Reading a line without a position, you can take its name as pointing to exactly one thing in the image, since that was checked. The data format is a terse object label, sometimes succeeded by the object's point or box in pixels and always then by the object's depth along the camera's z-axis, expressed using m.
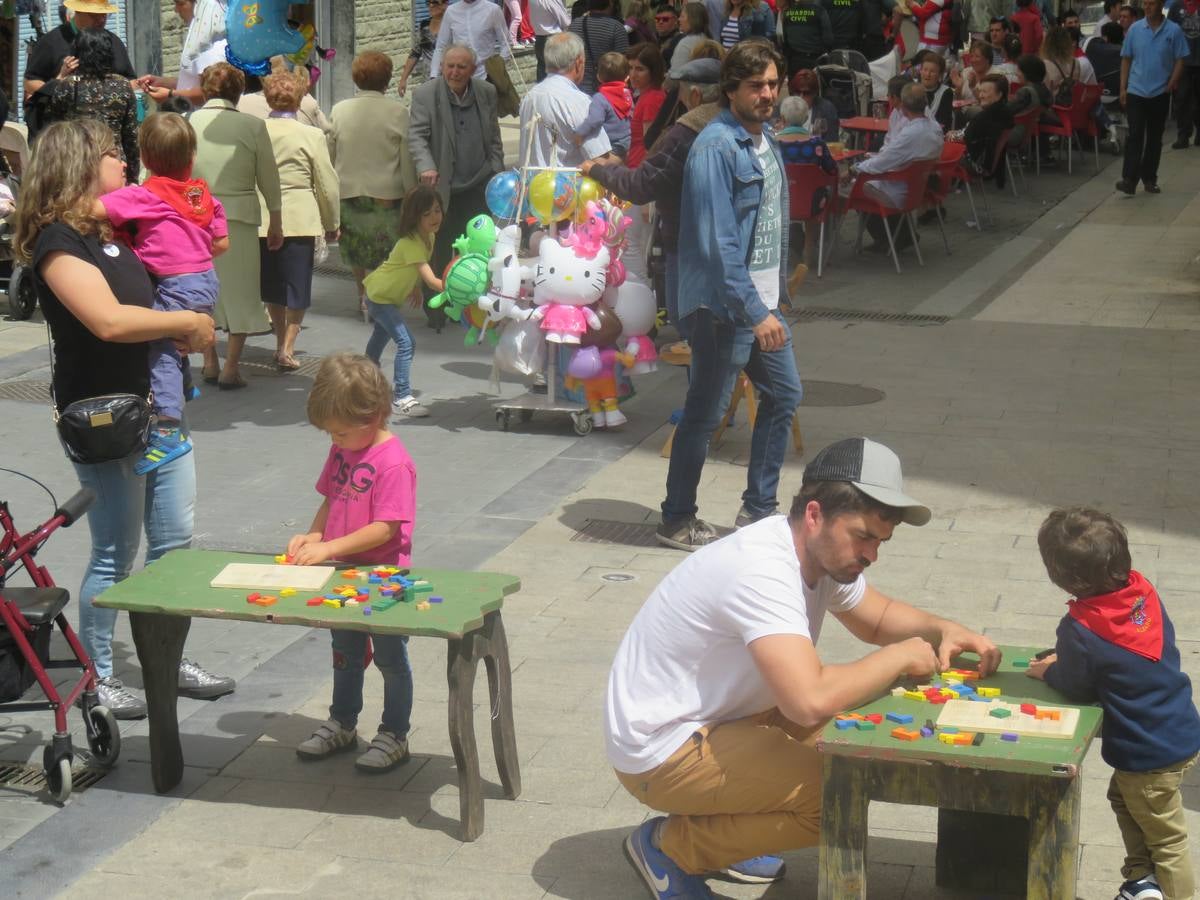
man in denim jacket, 7.35
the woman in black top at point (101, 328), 5.32
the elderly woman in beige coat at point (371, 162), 11.98
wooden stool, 9.52
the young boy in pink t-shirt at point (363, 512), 5.23
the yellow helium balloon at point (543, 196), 9.57
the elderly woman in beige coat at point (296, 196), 11.03
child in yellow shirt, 10.01
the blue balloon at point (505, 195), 9.88
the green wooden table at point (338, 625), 4.78
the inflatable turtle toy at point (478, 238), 9.74
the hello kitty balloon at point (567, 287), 9.44
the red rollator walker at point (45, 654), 5.06
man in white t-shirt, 4.16
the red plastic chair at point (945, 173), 15.83
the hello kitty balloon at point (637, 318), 9.65
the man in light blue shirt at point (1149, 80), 18.17
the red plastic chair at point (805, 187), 14.44
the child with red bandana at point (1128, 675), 4.30
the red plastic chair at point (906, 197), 15.01
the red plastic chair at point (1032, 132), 20.11
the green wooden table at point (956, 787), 3.90
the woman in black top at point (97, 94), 11.76
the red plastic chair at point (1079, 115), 21.28
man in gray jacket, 12.10
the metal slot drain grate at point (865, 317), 13.20
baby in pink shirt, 5.75
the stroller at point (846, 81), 19.06
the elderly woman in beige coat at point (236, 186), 10.37
